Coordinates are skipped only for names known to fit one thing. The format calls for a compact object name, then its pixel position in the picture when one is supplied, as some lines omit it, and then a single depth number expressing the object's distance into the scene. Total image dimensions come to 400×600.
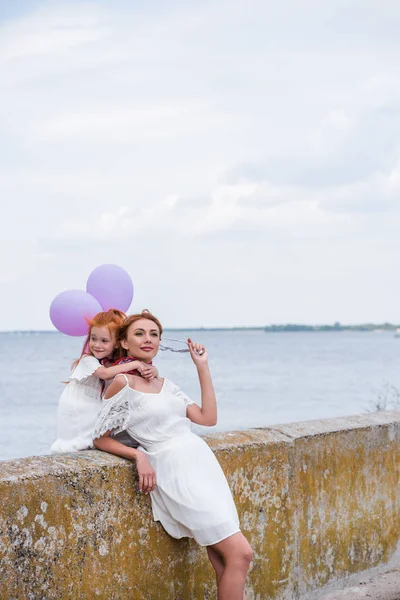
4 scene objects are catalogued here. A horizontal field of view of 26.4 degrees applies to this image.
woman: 3.36
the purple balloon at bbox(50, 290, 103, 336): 3.90
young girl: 3.55
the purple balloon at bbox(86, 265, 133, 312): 4.15
